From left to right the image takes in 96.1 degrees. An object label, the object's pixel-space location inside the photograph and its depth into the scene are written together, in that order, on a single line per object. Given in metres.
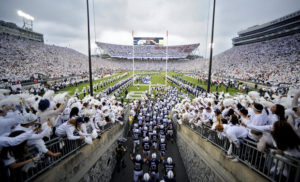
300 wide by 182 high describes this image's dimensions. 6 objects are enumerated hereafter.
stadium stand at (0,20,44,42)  38.25
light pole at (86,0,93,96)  8.99
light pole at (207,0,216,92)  8.73
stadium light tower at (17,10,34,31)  37.21
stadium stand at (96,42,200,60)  77.00
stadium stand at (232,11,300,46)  38.15
